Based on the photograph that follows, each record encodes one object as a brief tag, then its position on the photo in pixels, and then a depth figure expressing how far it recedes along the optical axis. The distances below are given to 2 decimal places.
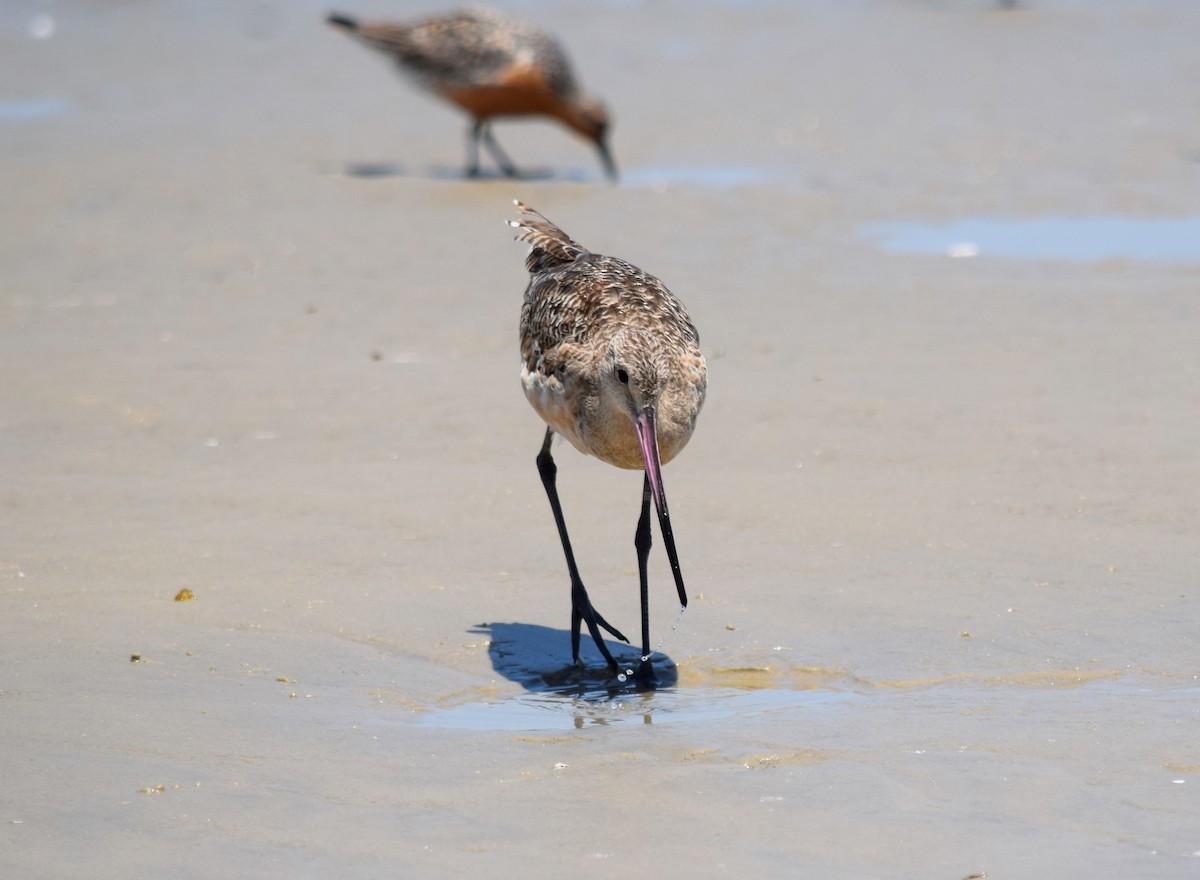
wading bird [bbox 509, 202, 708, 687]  9.12
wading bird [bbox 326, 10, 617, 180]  24.94
